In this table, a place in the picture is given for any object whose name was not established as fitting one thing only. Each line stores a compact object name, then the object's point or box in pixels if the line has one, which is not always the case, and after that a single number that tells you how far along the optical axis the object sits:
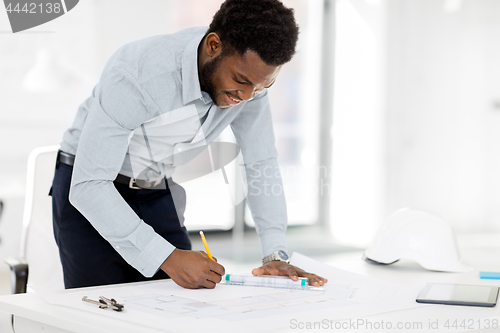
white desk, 2.84
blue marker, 3.58
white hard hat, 3.73
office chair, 3.96
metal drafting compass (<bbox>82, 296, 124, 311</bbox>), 2.97
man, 3.27
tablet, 3.11
